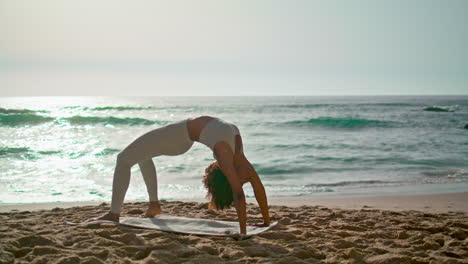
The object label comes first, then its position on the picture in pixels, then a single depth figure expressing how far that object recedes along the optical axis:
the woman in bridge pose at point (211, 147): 3.58
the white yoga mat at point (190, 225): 3.66
